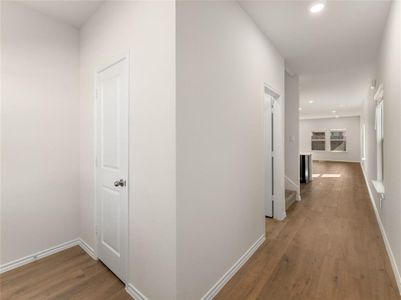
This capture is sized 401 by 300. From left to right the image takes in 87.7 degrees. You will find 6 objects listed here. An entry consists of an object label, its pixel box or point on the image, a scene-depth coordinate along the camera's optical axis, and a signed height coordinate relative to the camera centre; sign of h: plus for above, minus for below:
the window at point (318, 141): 12.88 +0.42
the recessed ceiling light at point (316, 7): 2.24 +1.54
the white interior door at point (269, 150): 3.61 -0.05
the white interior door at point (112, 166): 1.99 -0.18
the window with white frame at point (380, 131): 3.02 +0.25
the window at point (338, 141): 12.36 +0.40
